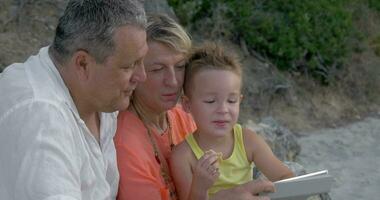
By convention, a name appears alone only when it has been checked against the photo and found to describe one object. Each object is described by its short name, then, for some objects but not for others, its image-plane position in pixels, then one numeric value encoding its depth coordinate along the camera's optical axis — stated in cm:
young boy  291
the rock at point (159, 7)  694
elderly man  223
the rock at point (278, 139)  523
